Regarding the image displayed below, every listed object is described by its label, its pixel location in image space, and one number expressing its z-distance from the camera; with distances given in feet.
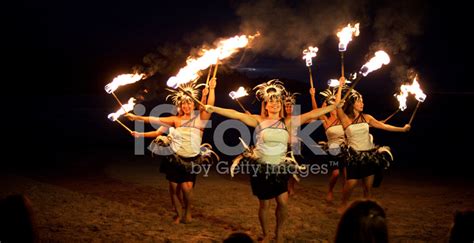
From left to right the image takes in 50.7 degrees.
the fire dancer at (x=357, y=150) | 23.85
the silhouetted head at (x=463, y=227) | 9.96
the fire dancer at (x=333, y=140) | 27.37
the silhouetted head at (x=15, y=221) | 10.33
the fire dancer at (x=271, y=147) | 18.75
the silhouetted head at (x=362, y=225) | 10.11
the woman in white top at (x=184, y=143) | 22.74
